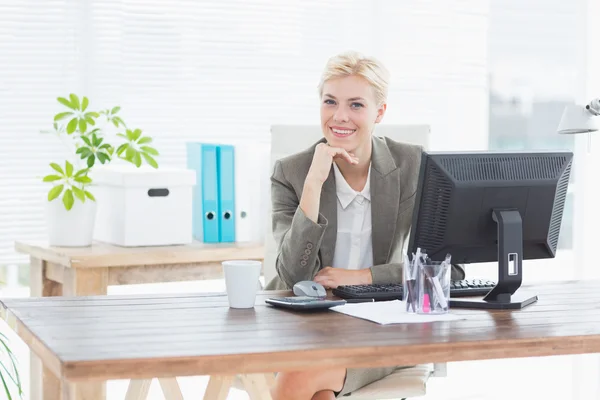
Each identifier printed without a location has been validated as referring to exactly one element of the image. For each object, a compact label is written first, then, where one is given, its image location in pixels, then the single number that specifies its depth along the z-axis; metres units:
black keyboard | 3.33
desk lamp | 3.55
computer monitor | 3.18
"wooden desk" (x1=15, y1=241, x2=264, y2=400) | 4.52
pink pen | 3.06
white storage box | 4.82
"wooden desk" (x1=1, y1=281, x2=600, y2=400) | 2.38
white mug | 3.10
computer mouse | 3.25
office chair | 4.41
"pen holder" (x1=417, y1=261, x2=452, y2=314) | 3.07
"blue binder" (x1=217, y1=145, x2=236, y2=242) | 4.96
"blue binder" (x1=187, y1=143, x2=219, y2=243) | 4.97
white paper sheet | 2.93
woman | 3.96
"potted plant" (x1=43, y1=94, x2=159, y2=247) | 4.72
